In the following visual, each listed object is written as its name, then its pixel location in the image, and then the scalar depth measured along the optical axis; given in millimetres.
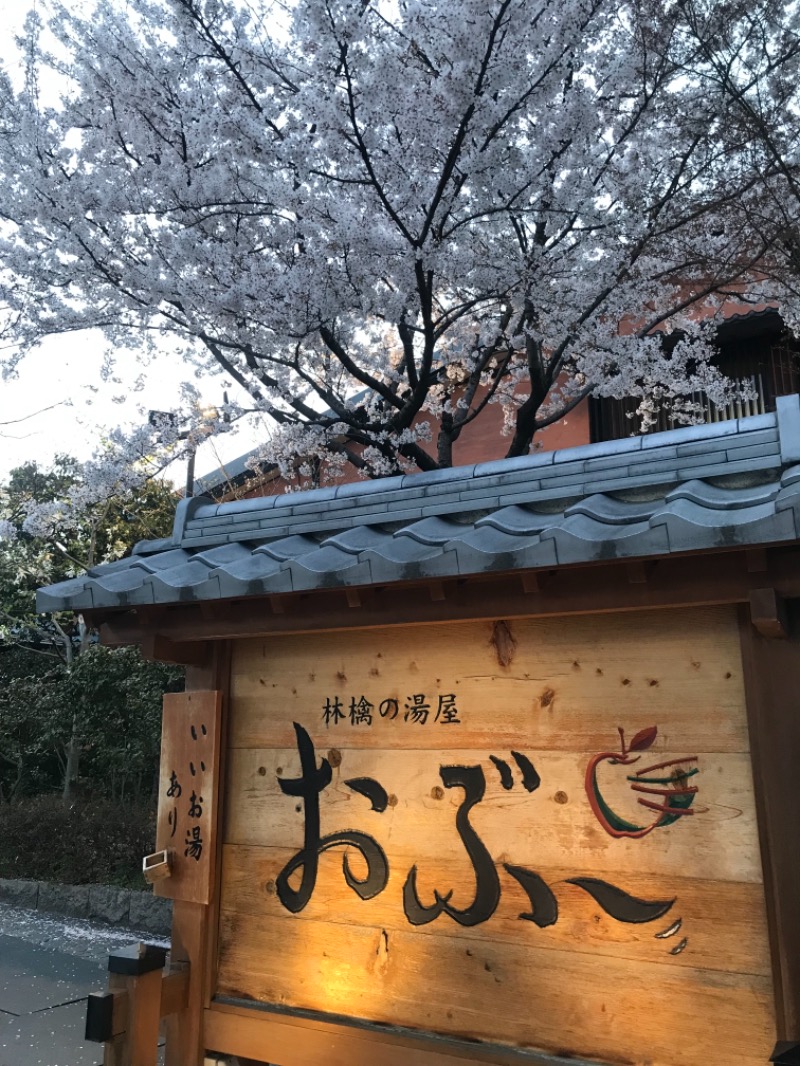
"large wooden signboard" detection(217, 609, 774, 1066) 2859
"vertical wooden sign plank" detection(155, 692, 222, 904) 3738
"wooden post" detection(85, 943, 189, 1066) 3338
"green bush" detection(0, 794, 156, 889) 10352
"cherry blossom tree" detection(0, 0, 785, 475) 6574
